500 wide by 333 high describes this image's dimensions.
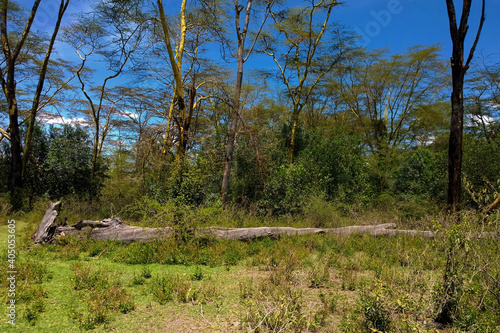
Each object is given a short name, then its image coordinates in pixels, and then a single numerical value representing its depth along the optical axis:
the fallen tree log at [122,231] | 5.91
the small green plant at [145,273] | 4.36
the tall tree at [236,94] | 9.00
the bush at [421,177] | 10.98
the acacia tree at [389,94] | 19.08
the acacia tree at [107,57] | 7.00
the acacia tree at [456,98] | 7.92
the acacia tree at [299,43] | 14.44
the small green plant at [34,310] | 2.99
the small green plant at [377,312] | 2.73
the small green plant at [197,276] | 4.35
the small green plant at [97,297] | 3.00
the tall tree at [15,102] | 9.13
